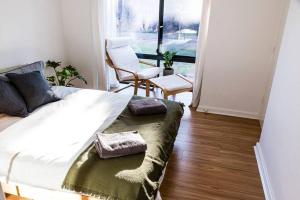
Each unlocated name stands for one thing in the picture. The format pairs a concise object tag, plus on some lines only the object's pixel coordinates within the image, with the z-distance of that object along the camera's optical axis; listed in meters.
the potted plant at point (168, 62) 4.15
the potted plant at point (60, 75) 3.55
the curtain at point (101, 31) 3.83
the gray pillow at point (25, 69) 2.65
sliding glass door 4.16
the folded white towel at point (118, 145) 1.73
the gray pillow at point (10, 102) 2.29
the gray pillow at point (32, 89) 2.43
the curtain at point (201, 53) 3.41
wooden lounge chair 3.90
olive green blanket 1.53
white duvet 1.68
